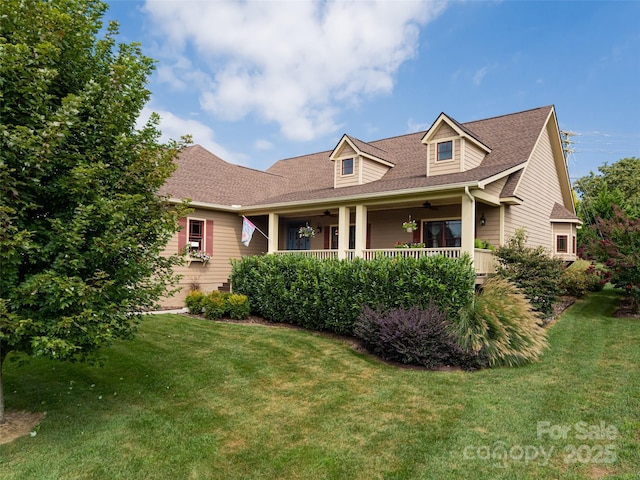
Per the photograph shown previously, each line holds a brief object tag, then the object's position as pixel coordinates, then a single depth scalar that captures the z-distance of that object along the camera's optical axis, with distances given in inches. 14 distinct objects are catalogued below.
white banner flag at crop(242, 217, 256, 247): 541.3
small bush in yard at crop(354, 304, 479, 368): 295.9
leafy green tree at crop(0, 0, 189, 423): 146.6
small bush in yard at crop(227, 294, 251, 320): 454.7
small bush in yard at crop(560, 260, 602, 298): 565.4
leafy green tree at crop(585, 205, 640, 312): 439.2
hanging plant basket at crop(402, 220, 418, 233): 472.1
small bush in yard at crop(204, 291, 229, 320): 447.2
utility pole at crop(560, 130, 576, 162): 1764.3
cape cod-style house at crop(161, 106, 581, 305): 452.4
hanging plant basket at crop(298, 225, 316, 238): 588.7
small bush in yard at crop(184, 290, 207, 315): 468.3
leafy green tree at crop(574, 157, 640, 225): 1122.7
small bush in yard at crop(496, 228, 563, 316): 406.0
